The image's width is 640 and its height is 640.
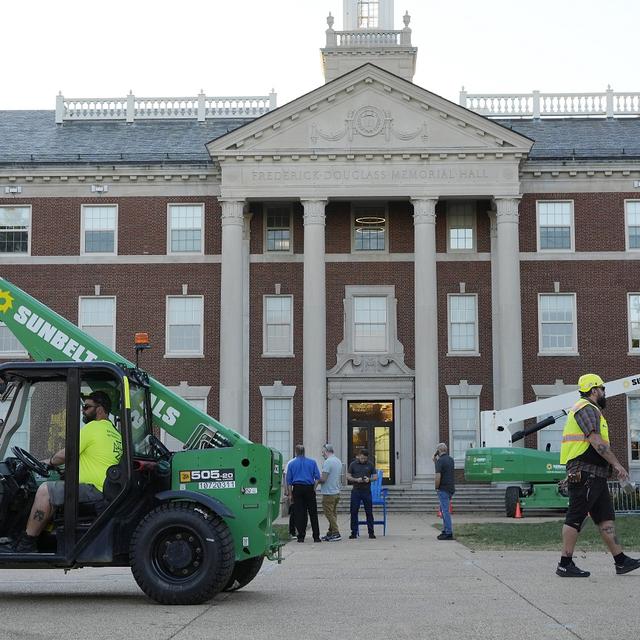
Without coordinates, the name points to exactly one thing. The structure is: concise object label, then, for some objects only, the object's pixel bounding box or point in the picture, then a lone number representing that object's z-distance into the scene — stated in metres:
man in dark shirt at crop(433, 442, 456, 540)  22.25
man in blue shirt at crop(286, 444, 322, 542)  21.47
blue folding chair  25.91
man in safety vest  12.42
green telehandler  10.62
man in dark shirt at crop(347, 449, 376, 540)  22.56
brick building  36.97
